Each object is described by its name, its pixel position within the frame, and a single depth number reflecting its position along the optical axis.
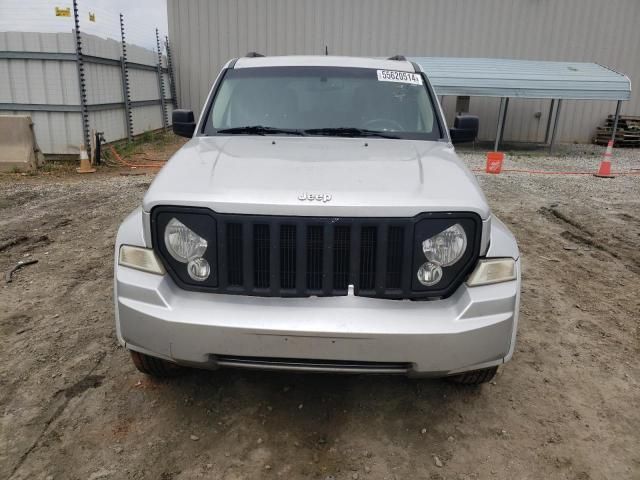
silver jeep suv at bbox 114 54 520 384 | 2.38
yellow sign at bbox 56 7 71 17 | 10.20
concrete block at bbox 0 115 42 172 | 9.74
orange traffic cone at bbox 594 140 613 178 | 11.61
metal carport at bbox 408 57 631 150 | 14.26
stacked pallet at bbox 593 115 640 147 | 17.41
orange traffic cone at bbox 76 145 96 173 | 10.25
